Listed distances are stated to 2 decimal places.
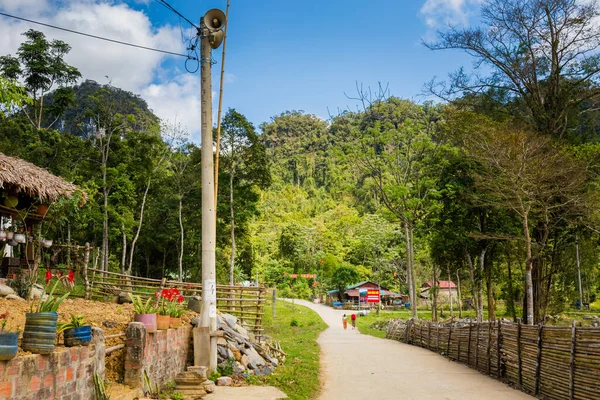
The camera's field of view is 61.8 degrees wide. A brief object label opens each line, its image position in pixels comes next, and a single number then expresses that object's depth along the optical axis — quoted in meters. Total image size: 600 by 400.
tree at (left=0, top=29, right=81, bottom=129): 25.41
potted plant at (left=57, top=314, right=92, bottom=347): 5.15
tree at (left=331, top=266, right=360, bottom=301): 49.09
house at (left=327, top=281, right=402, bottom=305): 45.40
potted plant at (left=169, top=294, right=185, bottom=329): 8.05
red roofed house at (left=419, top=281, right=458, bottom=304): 47.78
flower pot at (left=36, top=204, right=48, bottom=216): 12.14
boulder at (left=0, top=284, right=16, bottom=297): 9.05
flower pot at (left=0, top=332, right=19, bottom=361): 4.05
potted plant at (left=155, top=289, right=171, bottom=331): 7.57
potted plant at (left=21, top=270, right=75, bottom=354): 4.57
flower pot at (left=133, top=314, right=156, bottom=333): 6.98
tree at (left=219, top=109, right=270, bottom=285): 26.61
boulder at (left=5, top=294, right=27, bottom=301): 8.90
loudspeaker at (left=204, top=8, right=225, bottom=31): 8.66
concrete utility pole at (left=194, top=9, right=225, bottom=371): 8.30
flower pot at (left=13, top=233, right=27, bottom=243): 11.42
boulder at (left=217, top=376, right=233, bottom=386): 8.01
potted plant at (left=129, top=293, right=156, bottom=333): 6.99
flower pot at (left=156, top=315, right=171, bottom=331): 7.53
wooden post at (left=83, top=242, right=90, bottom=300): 11.21
